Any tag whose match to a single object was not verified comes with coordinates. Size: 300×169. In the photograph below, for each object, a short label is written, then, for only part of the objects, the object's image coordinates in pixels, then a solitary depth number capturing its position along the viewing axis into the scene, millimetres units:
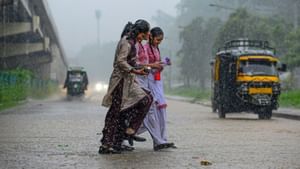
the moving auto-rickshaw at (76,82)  53438
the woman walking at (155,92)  10438
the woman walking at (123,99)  9789
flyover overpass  41469
